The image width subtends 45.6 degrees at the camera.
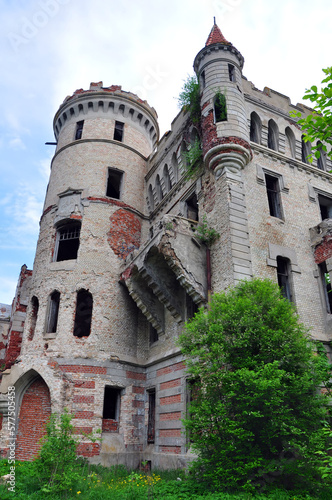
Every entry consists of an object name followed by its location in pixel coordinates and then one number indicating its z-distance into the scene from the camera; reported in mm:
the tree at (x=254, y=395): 8844
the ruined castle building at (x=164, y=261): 13945
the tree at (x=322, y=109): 8281
